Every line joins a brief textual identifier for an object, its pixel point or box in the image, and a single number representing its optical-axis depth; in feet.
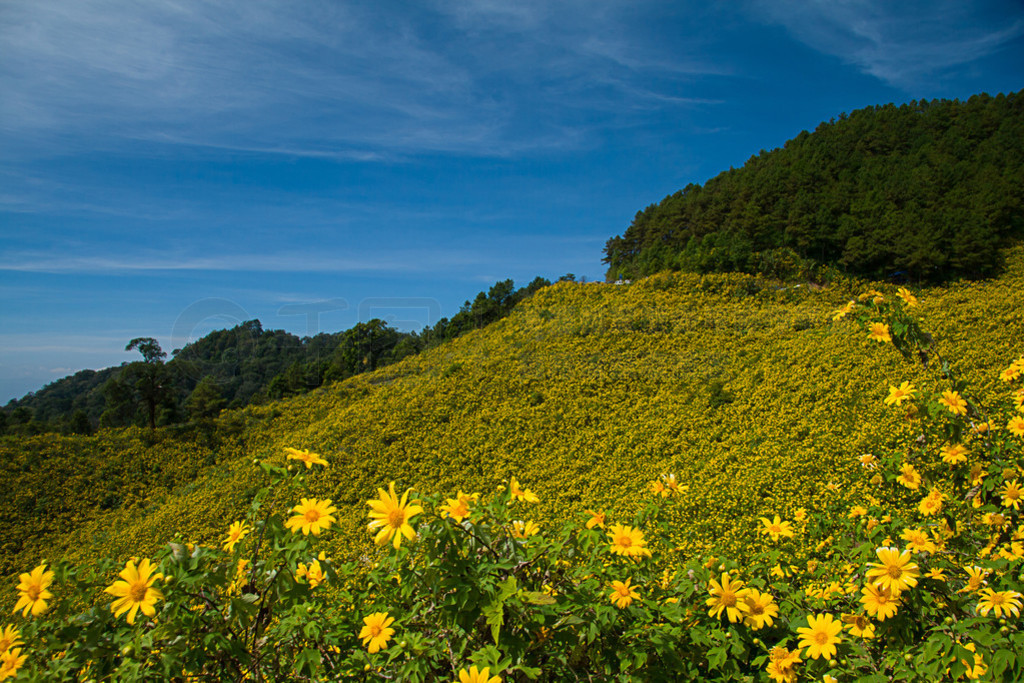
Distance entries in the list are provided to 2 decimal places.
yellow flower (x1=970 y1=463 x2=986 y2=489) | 5.59
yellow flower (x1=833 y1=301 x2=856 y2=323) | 5.94
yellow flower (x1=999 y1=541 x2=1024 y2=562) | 4.75
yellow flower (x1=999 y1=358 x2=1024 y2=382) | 6.11
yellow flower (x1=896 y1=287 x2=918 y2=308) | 5.94
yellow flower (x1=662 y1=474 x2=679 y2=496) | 6.29
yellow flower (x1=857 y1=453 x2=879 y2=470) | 6.78
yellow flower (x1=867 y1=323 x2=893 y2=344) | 5.69
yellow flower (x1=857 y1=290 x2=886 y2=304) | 5.75
